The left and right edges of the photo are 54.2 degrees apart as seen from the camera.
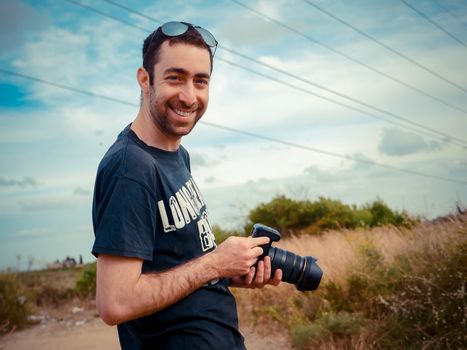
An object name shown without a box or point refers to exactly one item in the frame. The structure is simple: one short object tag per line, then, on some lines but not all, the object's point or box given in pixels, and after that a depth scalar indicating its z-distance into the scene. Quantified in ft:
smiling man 4.96
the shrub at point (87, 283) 40.65
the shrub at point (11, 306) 30.30
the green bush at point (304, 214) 59.77
